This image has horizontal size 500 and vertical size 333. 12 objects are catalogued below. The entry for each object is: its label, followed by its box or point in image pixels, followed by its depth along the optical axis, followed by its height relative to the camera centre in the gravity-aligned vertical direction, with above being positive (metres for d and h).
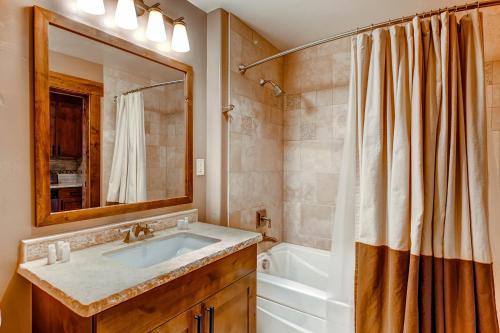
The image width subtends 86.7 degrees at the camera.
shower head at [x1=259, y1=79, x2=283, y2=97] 2.27 +0.67
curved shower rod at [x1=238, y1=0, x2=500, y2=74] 1.16 +0.71
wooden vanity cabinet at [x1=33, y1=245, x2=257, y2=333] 0.87 -0.55
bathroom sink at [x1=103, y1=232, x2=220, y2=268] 1.27 -0.45
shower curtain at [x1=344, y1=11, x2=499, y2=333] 1.12 -0.10
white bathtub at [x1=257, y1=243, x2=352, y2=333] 1.46 -0.89
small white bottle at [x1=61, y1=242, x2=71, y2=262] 1.07 -0.36
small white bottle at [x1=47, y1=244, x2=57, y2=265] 1.04 -0.36
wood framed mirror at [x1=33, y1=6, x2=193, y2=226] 1.14 +0.21
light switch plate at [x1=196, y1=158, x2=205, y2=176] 1.87 -0.02
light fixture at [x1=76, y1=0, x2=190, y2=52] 1.25 +0.77
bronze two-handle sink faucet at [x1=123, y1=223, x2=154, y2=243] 1.33 -0.35
